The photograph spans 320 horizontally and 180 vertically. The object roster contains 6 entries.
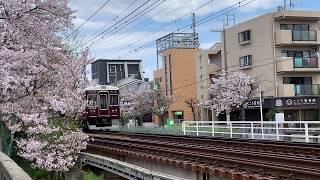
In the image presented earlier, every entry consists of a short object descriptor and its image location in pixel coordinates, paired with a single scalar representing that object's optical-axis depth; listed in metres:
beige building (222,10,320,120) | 41.00
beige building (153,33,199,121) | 64.12
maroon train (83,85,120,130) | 33.22
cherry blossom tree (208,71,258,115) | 41.34
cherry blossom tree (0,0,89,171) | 13.70
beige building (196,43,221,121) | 55.10
